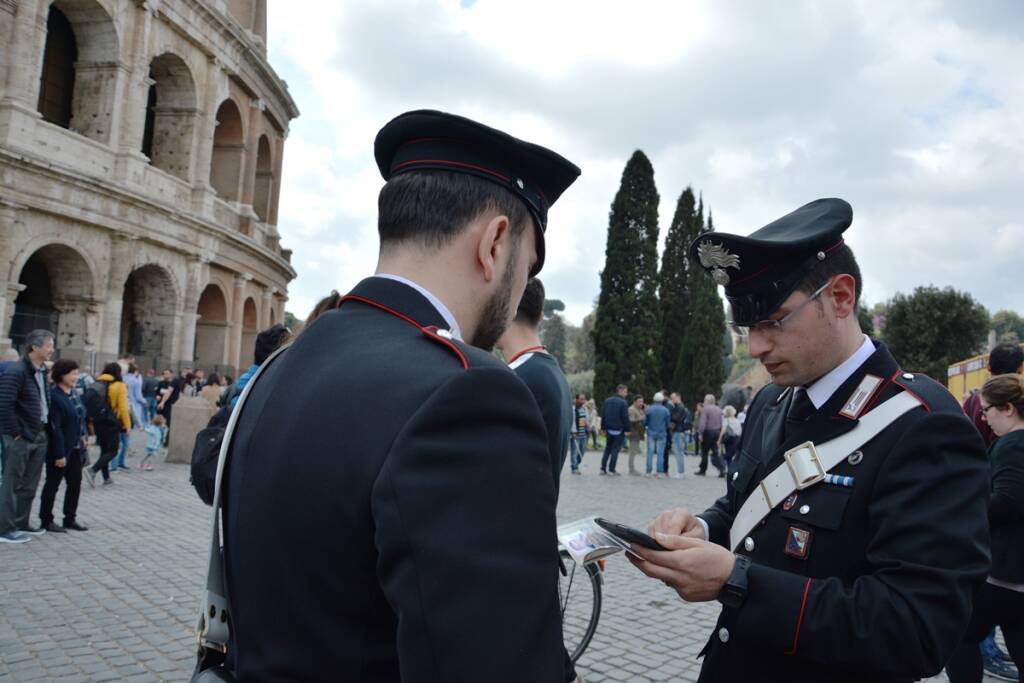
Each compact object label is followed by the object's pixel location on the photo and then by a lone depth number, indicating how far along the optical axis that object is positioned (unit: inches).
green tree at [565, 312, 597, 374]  2874.0
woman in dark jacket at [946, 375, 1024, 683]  138.3
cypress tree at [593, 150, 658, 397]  1232.8
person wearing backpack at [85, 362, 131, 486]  397.6
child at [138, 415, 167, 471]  539.8
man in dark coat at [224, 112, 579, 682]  38.8
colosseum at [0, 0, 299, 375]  692.1
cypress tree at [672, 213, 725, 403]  1349.7
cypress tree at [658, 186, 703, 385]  1525.6
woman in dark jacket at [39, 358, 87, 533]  304.5
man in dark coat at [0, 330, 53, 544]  283.7
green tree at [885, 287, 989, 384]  1422.2
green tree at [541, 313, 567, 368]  3334.2
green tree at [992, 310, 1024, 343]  3924.7
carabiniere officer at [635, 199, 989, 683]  64.7
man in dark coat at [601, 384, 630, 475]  647.1
